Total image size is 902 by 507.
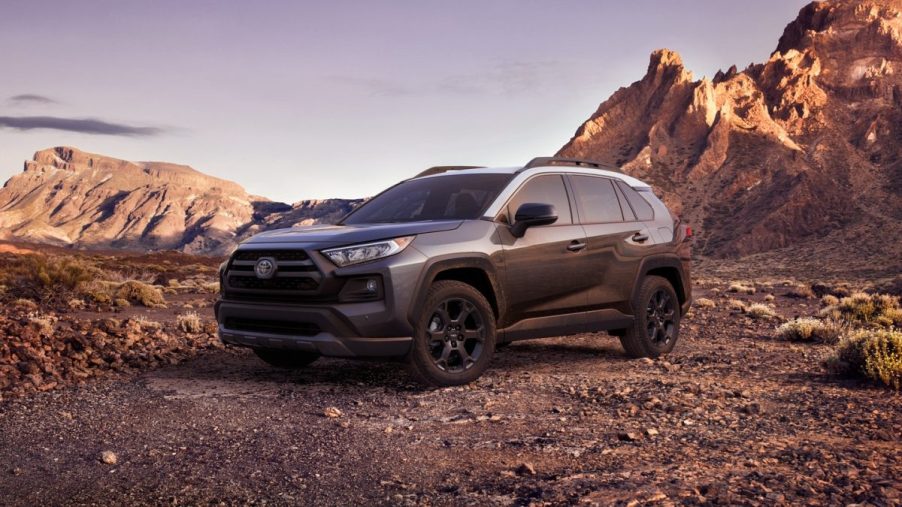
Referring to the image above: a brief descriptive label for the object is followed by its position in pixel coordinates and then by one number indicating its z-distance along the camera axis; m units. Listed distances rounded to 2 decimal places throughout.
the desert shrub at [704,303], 18.69
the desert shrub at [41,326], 8.61
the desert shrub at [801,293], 25.70
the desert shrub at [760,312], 15.14
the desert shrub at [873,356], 6.59
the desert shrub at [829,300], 21.12
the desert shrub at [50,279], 17.48
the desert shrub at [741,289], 28.26
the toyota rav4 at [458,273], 6.08
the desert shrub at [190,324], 10.98
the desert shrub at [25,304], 15.97
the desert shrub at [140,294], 18.05
